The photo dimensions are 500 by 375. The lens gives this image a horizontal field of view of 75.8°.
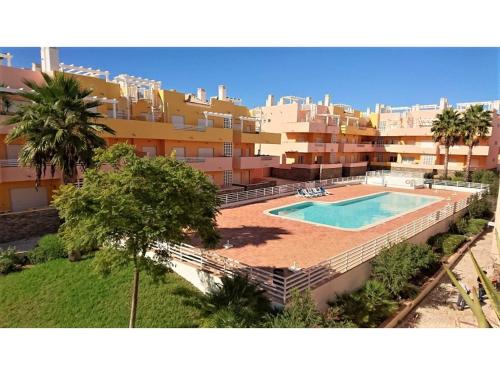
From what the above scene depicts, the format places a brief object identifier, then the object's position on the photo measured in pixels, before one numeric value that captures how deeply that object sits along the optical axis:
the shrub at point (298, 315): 8.85
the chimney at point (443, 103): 47.30
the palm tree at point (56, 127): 13.41
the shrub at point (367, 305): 10.82
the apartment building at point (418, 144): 41.28
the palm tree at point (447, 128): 35.78
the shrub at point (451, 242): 18.15
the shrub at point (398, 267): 12.70
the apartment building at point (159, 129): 17.66
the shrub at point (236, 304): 9.25
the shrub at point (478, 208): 24.20
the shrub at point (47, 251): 14.41
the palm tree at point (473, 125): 34.72
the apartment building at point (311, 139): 38.81
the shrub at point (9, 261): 13.45
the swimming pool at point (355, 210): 21.11
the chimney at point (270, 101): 45.31
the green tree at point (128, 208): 8.62
